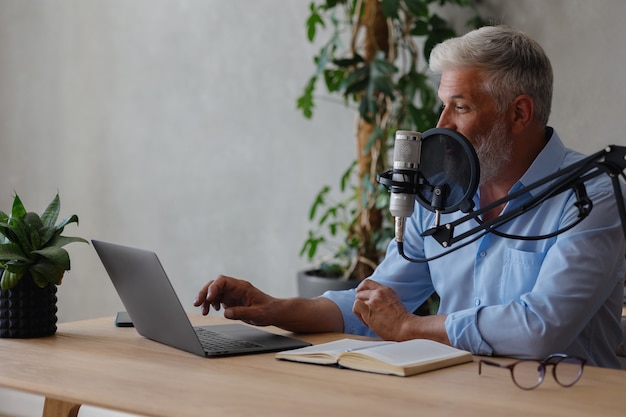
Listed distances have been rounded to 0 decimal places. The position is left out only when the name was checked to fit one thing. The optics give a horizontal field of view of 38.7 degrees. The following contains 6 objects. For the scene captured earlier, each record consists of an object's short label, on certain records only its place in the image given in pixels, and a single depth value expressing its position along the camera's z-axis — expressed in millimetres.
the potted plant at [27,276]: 1771
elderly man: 1706
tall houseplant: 3496
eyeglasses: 1413
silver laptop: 1635
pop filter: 1531
